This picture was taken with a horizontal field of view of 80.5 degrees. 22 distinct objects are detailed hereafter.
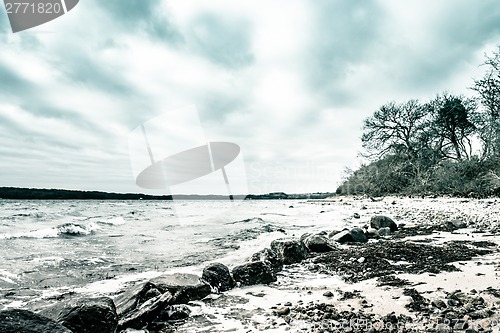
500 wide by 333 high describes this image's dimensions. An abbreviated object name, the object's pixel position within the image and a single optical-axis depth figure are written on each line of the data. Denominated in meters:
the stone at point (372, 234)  8.31
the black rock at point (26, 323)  2.14
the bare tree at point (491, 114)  14.81
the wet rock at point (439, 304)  2.87
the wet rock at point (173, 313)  3.32
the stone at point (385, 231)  8.38
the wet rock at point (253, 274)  4.50
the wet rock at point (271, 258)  5.41
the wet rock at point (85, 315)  2.82
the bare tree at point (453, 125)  19.02
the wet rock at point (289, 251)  5.80
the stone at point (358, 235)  7.55
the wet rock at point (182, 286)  3.77
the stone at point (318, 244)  6.62
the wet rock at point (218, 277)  4.29
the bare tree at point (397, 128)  22.50
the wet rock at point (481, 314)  2.51
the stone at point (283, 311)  3.18
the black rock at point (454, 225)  7.90
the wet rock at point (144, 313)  3.13
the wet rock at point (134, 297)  3.28
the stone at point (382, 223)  9.03
